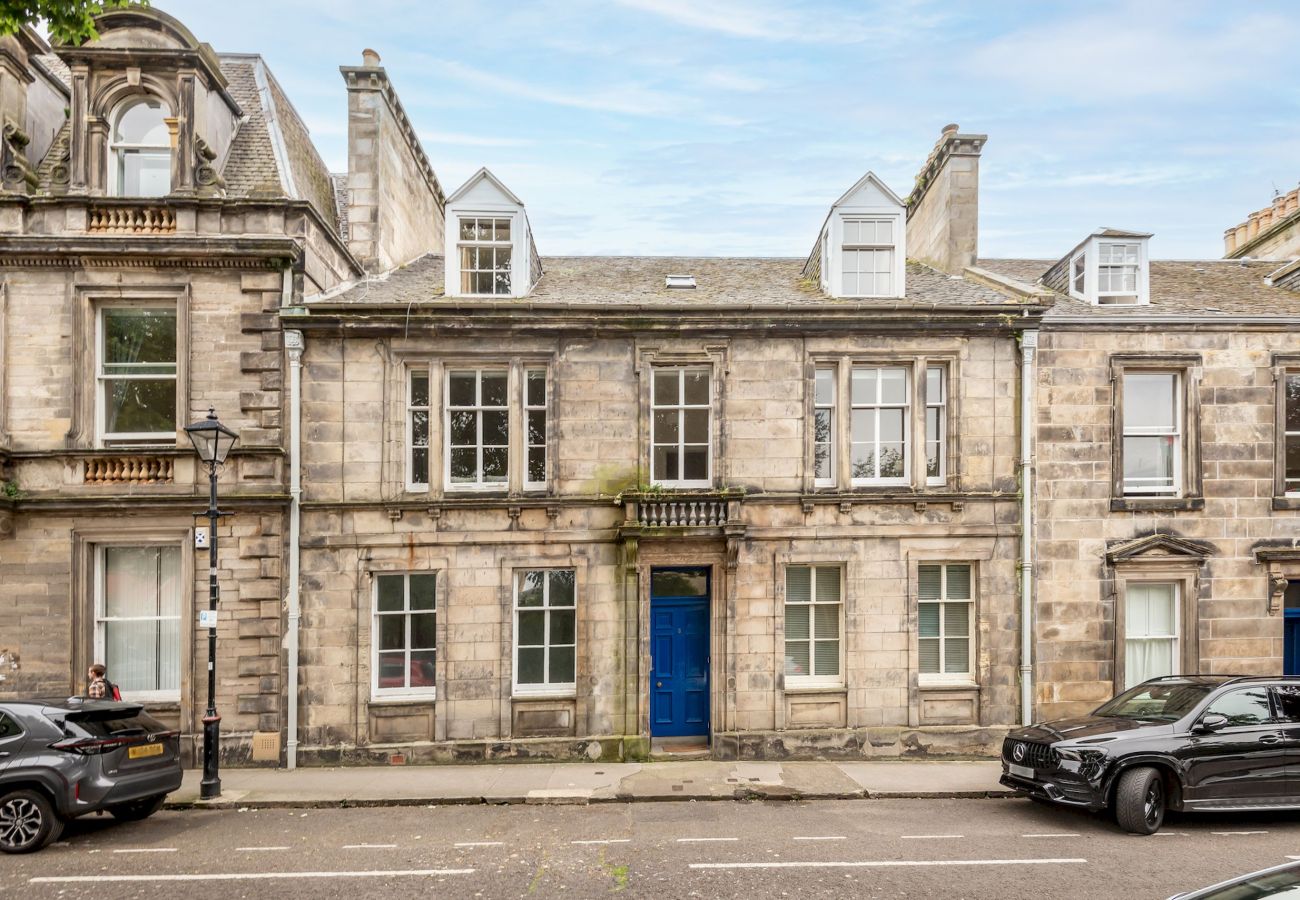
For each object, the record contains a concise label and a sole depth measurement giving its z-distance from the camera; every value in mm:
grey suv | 9578
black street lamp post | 12016
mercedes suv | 10305
